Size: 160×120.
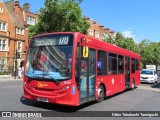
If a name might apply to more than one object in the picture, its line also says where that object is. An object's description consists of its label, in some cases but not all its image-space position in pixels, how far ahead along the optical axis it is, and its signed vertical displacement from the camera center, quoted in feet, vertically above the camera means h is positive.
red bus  29.43 -0.11
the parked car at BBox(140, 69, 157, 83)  96.81 -3.04
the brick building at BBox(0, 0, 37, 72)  131.09 +19.47
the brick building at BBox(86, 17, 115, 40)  214.26 +33.49
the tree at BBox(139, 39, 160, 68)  248.32 +15.31
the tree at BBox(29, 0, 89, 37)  102.06 +20.60
